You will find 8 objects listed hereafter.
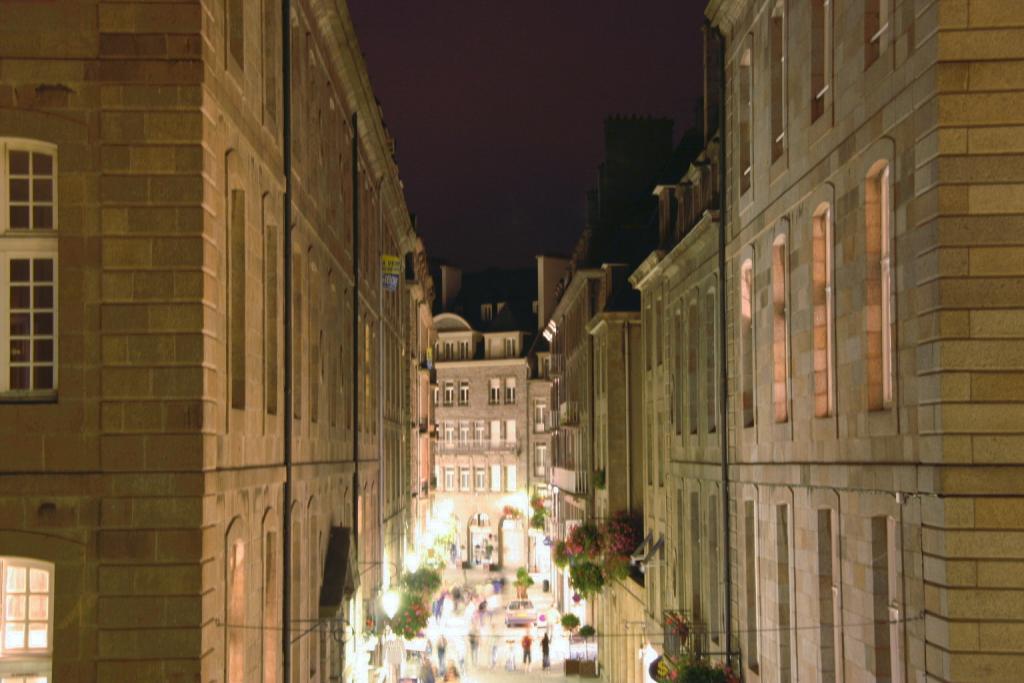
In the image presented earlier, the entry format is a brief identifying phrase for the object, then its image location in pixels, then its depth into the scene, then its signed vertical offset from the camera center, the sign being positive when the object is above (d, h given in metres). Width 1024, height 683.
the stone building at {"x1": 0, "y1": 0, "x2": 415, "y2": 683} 13.04 +0.88
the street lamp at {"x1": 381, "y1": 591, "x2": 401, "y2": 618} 37.19 -4.58
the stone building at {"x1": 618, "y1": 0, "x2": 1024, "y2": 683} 13.42 +1.01
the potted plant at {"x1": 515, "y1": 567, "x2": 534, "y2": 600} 72.00 -7.86
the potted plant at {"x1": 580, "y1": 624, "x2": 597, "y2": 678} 49.53 -8.44
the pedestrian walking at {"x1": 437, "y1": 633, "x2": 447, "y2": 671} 48.97 -7.72
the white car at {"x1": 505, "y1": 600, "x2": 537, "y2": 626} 60.75 -8.23
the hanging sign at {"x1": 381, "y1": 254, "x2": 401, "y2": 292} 39.00 +4.57
